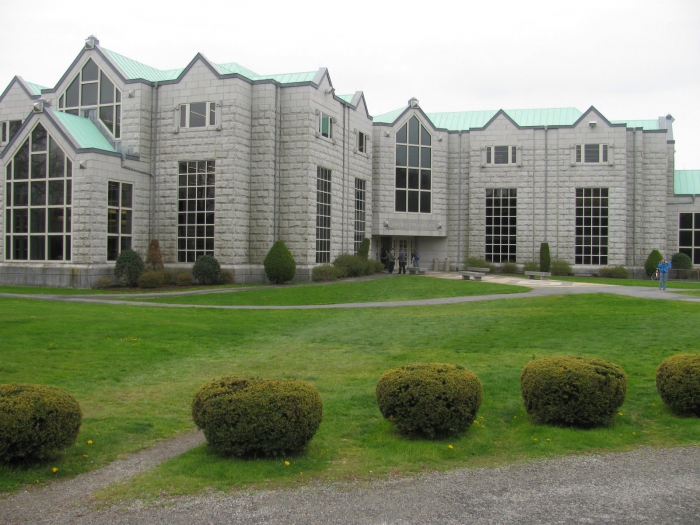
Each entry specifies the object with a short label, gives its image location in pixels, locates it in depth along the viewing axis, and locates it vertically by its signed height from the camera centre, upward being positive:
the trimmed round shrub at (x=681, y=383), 9.55 -1.75
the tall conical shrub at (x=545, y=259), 44.22 +0.18
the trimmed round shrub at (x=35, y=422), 7.14 -1.82
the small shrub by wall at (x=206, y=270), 32.38 -0.55
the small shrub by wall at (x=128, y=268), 31.55 -0.48
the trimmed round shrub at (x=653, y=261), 43.53 +0.11
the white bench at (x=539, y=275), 38.75 -0.77
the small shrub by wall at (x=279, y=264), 33.09 -0.23
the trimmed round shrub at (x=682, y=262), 44.28 +0.06
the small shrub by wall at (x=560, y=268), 43.94 -0.41
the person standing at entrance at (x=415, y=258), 46.25 +0.18
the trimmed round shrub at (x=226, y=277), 33.06 -0.91
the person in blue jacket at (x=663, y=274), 30.55 -0.52
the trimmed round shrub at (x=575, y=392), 9.00 -1.78
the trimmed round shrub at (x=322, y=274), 35.00 -0.75
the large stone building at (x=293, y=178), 32.41 +4.82
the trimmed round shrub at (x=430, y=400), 8.51 -1.81
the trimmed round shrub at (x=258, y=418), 7.65 -1.85
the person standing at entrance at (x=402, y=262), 41.75 -0.10
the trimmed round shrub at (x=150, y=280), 31.23 -1.03
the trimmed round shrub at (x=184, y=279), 32.53 -1.01
